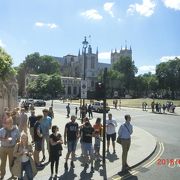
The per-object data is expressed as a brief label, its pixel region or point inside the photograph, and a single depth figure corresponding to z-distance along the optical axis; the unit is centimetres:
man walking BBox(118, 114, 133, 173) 673
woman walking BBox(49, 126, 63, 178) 581
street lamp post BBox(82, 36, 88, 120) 1480
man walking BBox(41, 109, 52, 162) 708
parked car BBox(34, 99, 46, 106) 3595
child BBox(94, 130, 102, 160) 751
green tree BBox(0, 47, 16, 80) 1465
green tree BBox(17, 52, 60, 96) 7975
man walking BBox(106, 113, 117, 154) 837
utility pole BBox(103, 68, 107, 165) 723
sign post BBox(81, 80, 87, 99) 1153
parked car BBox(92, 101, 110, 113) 2683
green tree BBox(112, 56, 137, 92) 7373
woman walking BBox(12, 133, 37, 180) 494
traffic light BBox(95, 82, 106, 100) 732
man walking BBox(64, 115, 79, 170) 652
